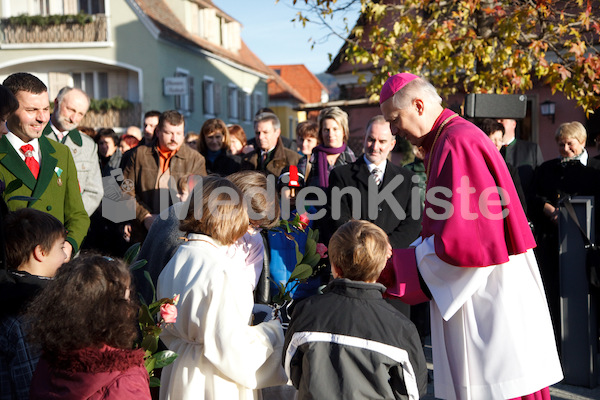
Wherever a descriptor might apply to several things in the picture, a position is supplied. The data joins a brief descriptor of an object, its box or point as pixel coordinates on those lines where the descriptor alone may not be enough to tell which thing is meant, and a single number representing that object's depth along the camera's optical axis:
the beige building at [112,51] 28.09
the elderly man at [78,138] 5.64
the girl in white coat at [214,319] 3.01
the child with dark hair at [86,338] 2.49
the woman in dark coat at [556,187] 6.53
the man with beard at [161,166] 6.33
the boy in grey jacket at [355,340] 3.14
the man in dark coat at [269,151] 7.02
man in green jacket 4.11
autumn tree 9.84
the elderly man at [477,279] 3.30
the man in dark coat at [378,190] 5.66
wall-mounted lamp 18.23
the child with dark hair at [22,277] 2.73
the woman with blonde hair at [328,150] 6.45
